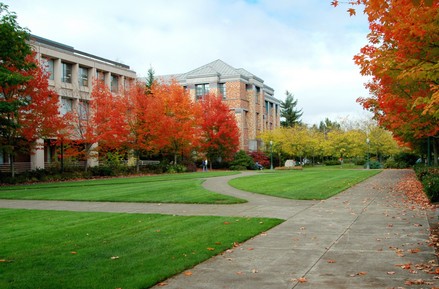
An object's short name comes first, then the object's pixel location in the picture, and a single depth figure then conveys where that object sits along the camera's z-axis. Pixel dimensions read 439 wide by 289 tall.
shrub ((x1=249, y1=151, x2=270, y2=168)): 62.00
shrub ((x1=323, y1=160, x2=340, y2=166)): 72.62
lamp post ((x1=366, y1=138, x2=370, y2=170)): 54.24
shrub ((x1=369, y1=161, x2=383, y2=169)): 58.12
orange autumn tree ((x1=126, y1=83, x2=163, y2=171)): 38.62
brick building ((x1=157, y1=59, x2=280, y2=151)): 65.06
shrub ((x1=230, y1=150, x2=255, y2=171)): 54.94
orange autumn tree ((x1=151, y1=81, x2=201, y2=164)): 42.28
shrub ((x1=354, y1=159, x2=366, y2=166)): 68.91
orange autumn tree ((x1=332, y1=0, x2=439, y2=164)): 8.77
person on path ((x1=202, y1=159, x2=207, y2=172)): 51.54
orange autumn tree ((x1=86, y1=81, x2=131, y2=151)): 33.94
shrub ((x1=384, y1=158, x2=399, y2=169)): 54.81
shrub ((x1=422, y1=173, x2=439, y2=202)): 14.34
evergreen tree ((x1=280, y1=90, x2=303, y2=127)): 99.12
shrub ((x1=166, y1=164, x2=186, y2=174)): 43.09
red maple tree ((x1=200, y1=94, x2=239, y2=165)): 51.53
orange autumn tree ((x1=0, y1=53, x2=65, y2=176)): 26.89
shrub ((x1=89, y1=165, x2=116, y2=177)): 36.28
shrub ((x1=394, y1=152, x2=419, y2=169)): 55.94
